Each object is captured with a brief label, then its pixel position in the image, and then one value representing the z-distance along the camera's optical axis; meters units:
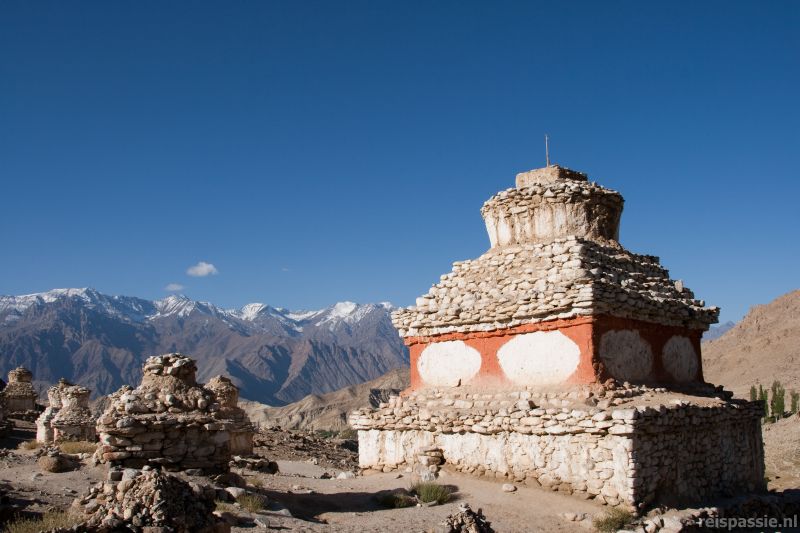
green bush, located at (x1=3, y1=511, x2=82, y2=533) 6.79
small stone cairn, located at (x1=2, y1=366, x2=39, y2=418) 35.03
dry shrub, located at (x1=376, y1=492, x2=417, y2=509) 10.34
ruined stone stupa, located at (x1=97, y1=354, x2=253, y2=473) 9.82
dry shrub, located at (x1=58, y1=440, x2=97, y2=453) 14.41
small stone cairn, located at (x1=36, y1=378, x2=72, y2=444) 23.55
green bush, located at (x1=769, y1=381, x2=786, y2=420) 38.78
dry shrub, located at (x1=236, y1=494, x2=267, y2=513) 8.93
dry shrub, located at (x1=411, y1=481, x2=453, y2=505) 10.56
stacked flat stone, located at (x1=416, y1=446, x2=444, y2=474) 12.67
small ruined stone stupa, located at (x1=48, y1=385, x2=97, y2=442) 23.23
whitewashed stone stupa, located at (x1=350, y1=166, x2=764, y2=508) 10.69
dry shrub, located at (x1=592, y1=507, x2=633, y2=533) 9.51
